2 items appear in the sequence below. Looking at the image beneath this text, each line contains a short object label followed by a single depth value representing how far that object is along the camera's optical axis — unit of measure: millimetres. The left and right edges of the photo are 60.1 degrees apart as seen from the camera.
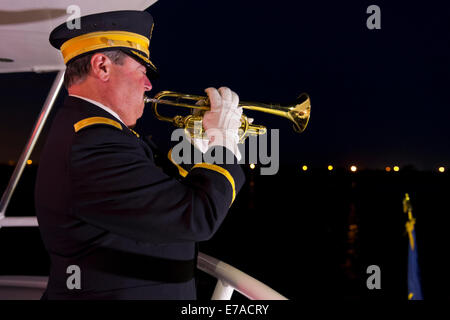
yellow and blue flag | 8742
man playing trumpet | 1325
